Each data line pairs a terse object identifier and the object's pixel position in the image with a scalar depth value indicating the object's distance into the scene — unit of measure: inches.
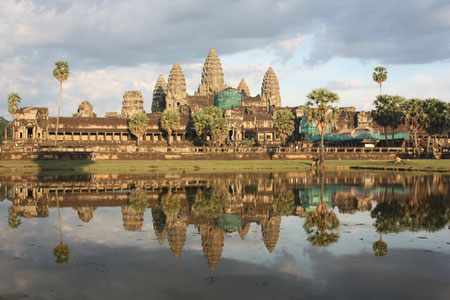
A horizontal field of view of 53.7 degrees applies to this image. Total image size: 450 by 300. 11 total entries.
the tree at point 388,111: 3346.5
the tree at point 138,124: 4158.5
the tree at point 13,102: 4431.6
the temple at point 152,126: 4010.8
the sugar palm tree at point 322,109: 2421.3
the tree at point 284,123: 4025.6
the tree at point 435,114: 2965.1
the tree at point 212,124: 3703.2
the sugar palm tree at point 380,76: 3993.6
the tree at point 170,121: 4151.1
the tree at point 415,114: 2960.1
